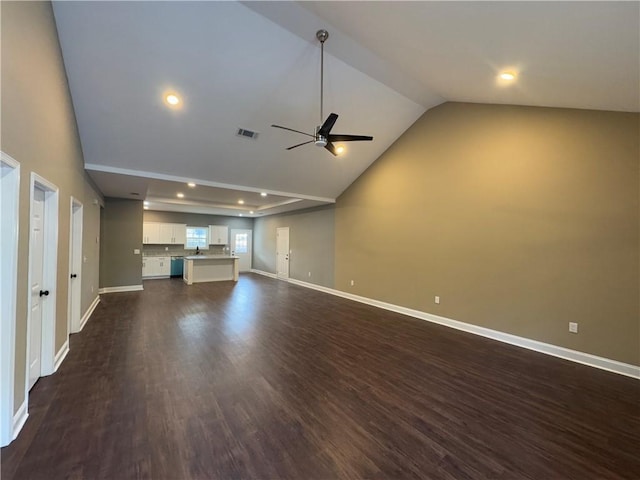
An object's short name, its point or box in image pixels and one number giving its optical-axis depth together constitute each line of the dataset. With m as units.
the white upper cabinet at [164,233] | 10.14
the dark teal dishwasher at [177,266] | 10.59
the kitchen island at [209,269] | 9.09
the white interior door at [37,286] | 2.64
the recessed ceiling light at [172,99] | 3.78
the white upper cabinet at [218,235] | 11.61
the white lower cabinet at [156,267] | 10.04
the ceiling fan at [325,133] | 3.21
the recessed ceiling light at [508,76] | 3.11
